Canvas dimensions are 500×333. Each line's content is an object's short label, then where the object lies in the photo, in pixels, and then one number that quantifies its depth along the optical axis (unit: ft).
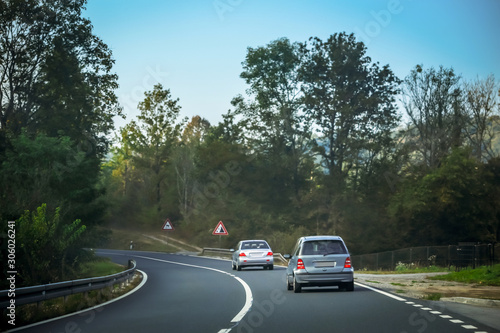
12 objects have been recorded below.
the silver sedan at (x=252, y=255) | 118.15
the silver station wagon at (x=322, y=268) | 64.54
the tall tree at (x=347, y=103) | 209.46
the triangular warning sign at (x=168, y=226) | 202.28
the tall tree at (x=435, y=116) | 196.85
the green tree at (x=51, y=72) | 146.51
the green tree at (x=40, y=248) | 70.64
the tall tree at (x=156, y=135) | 295.07
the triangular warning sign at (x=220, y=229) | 176.24
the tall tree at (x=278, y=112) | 232.53
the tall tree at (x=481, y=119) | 192.54
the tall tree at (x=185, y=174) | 301.02
